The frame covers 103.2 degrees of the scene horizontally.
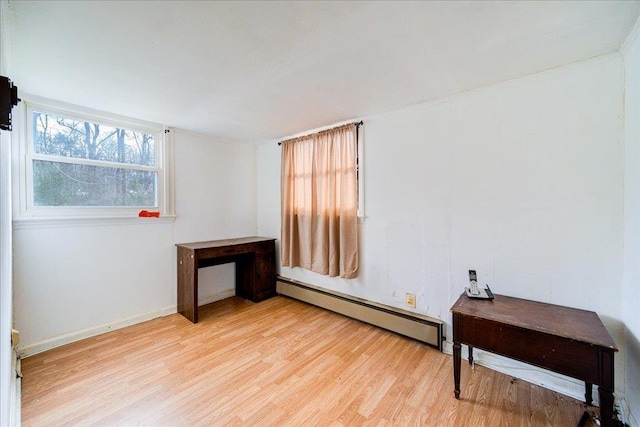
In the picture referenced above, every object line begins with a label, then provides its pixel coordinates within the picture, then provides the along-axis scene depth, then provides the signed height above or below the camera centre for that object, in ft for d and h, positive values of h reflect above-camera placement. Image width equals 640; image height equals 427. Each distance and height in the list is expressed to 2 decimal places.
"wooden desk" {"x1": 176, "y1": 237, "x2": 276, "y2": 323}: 9.12 -2.19
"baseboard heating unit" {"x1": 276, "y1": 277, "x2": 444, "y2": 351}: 7.41 -3.46
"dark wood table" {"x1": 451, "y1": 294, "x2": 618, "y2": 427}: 4.16 -2.36
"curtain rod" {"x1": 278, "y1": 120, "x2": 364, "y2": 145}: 9.03 +3.15
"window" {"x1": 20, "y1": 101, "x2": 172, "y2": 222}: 7.32 +1.55
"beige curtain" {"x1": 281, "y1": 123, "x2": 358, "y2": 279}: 9.30 +0.37
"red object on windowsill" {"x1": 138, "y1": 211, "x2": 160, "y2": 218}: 9.09 -0.05
